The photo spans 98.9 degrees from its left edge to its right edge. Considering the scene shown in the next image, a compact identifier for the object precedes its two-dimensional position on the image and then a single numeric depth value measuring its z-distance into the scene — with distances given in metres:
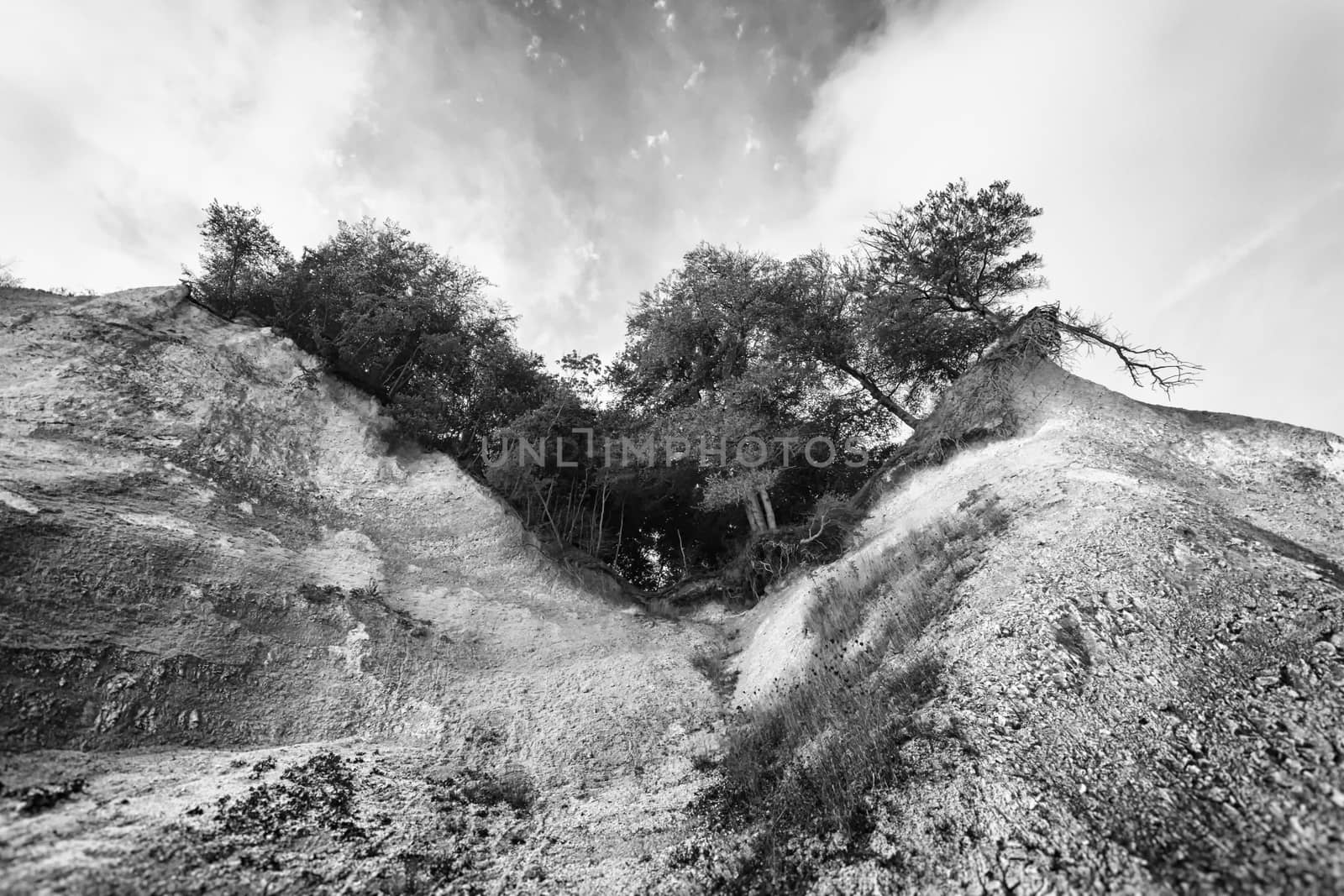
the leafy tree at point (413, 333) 16.75
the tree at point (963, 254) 16.08
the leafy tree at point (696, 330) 19.58
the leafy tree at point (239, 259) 17.77
